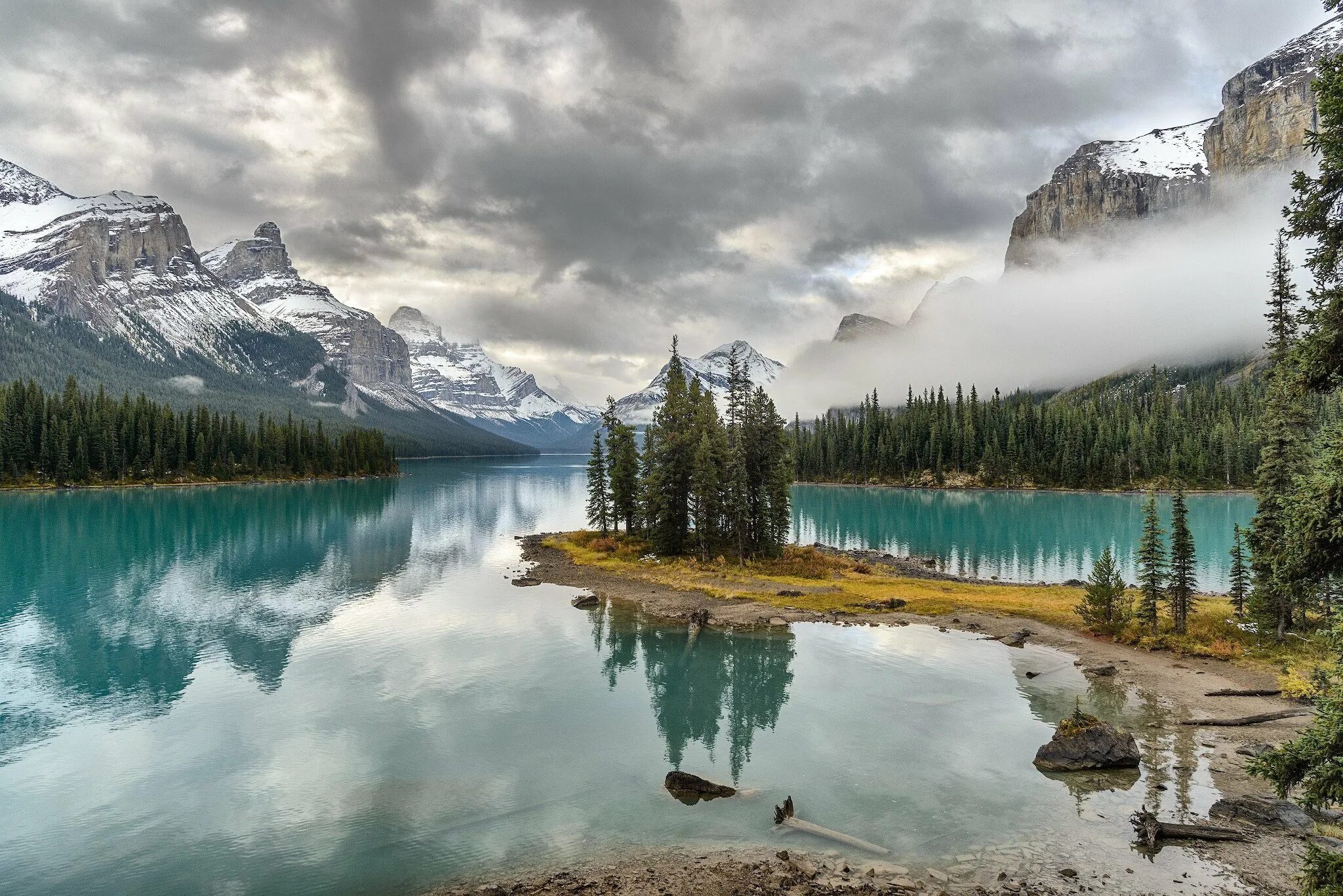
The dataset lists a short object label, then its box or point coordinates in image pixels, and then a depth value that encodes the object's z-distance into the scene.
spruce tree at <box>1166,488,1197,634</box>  36.94
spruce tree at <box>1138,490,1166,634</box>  37.88
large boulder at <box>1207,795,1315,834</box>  19.61
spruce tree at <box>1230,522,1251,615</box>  40.06
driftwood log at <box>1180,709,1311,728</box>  27.39
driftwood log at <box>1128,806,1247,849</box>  18.98
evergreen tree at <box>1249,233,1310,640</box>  34.62
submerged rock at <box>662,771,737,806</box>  22.97
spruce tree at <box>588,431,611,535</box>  90.38
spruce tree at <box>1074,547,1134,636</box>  41.72
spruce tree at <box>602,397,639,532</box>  85.00
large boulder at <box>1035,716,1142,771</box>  24.05
